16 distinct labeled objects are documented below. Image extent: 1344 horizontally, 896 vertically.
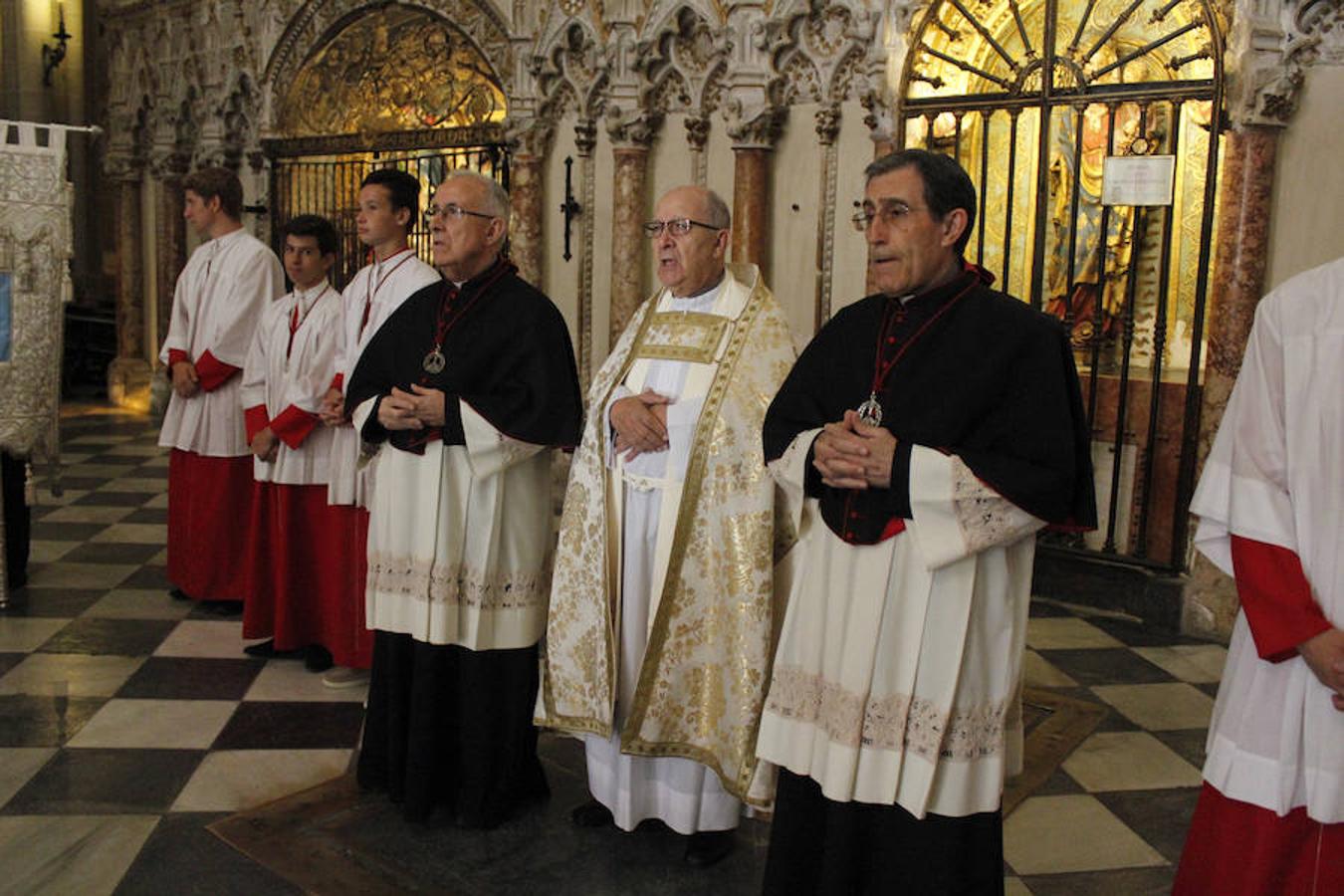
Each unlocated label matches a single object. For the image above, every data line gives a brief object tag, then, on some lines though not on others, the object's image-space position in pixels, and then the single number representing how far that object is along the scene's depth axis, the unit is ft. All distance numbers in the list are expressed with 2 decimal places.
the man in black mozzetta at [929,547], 7.72
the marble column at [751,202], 22.54
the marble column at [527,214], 26.53
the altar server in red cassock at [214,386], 17.93
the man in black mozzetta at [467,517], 10.90
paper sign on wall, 18.58
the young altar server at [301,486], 15.26
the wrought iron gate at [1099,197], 18.79
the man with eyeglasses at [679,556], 10.16
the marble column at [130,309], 39.83
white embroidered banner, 16.98
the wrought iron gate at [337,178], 30.30
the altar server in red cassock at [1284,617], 7.07
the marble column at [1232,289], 17.24
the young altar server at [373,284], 13.60
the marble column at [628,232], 24.79
